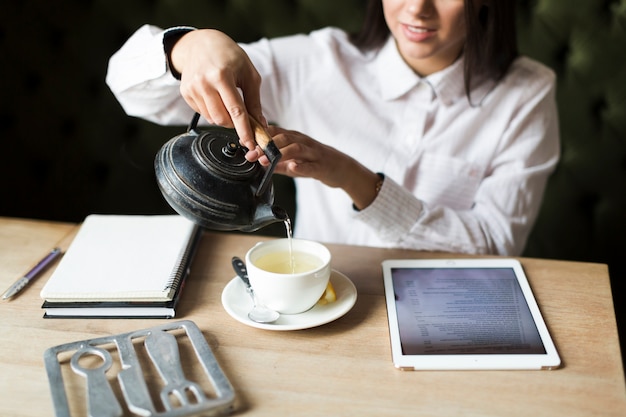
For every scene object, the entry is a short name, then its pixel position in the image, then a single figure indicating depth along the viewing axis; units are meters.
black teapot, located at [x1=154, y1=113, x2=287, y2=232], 0.85
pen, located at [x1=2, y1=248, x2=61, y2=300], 0.99
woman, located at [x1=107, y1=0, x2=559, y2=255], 1.24
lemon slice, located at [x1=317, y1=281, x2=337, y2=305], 0.96
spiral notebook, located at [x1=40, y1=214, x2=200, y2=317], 0.93
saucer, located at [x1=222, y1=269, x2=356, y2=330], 0.90
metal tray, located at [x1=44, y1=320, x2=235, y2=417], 0.74
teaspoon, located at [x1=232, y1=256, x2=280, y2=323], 0.91
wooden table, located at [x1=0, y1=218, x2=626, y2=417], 0.77
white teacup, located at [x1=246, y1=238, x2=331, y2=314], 0.89
